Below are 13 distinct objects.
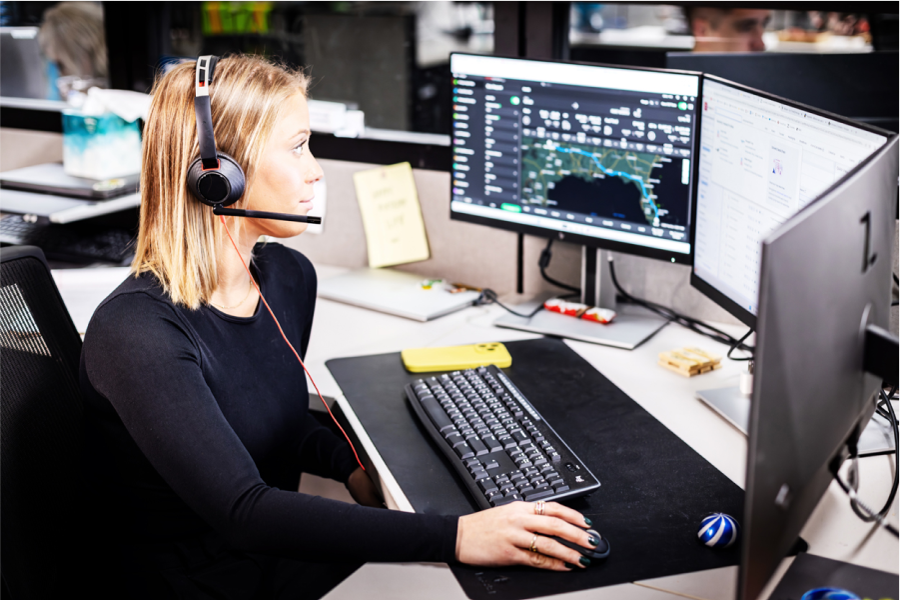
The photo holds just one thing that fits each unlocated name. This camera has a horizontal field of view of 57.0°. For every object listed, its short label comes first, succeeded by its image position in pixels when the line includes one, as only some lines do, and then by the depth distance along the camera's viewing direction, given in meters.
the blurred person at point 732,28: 2.14
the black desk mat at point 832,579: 0.75
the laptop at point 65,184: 1.80
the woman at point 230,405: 0.86
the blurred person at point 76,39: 2.33
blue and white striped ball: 0.83
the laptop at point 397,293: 1.51
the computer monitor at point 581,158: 1.28
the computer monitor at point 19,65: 2.20
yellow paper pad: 1.66
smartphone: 1.26
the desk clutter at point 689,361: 1.24
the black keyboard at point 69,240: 1.81
